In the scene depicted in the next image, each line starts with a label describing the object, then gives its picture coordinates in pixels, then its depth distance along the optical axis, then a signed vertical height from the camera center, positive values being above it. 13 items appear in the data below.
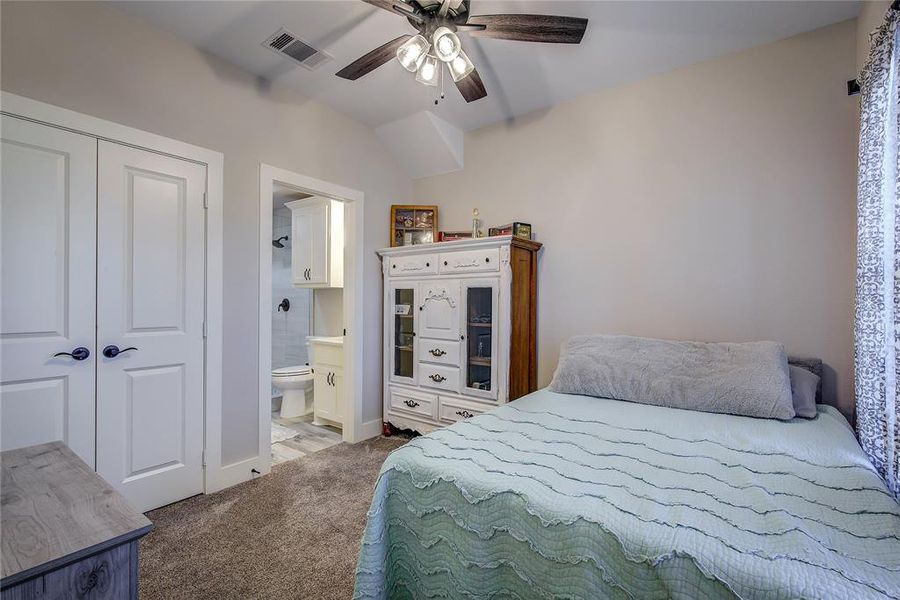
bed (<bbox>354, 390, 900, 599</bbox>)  0.85 -0.54
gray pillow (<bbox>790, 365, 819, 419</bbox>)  1.87 -0.43
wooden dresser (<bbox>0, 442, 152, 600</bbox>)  0.75 -0.49
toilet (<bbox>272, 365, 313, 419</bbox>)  3.96 -0.88
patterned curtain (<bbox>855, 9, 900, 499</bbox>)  1.27 +0.16
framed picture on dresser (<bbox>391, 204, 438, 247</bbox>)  3.67 +0.70
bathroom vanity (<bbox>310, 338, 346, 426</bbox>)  3.66 -0.76
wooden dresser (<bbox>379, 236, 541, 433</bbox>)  2.87 -0.22
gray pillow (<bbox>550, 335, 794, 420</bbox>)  1.90 -0.39
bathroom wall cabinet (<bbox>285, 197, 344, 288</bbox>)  3.94 +0.57
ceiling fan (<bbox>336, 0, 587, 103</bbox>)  1.68 +1.17
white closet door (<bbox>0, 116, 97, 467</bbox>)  1.82 +0.07
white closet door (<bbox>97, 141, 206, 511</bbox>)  2.10 -0.14
